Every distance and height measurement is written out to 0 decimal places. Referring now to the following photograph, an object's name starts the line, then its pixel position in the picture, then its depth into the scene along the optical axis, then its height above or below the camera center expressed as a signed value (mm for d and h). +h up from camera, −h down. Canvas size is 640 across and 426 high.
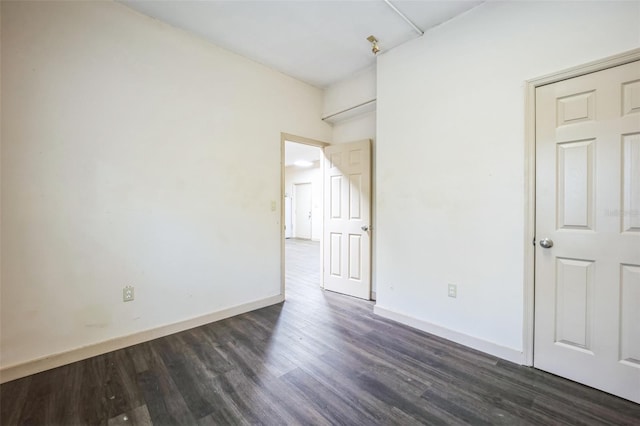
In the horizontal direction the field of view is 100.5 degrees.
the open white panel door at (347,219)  3400 -107
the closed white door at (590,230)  1627 -123
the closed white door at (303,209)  9773 +67
